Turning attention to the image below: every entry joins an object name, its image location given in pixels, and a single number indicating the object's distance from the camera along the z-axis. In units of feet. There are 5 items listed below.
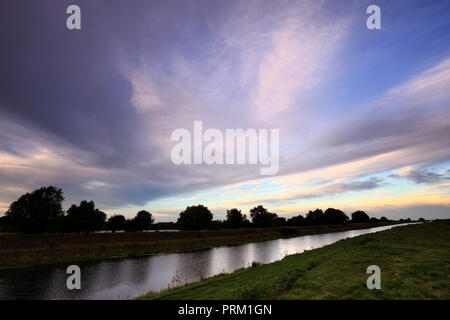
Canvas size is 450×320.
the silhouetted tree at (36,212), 261.24
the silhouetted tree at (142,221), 470.39
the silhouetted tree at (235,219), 506.48
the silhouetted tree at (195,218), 423.64
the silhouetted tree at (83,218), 288.34
